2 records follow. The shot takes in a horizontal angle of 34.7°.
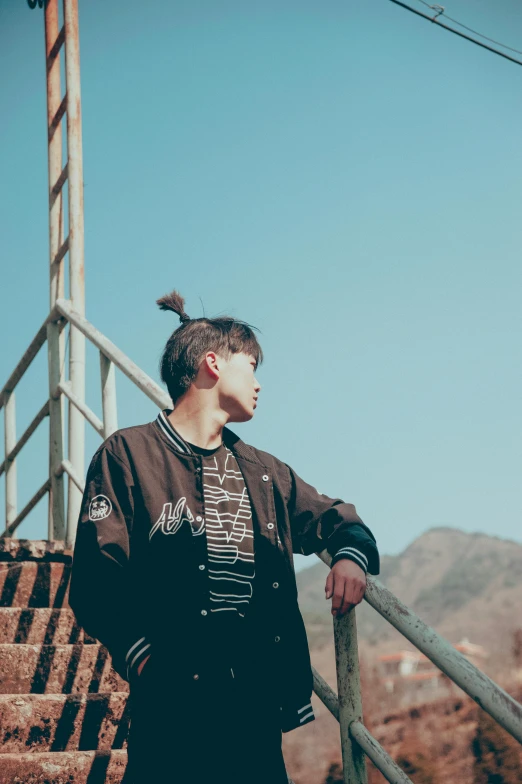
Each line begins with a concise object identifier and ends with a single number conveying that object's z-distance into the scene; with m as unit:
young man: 1.68
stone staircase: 2.14
